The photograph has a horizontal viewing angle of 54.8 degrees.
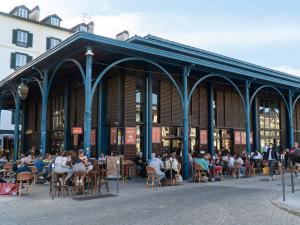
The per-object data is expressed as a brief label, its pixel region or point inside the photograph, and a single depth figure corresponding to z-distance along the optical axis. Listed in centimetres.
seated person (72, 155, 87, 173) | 884
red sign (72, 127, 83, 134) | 1314
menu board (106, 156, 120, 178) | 1183
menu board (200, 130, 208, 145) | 1623
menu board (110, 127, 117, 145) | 1363
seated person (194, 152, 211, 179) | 1174
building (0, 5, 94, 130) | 2864
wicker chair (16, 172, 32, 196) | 898
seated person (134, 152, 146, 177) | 1342
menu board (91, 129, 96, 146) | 1426
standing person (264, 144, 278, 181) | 1211
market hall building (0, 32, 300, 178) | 1224
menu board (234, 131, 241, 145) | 1782
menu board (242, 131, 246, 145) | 1828
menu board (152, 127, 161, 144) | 1430
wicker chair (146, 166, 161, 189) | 1035
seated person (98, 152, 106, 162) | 1207
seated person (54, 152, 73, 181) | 914
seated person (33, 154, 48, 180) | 1202
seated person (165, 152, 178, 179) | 1097
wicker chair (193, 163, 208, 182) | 1170
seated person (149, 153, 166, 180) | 1053
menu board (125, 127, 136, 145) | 1357
